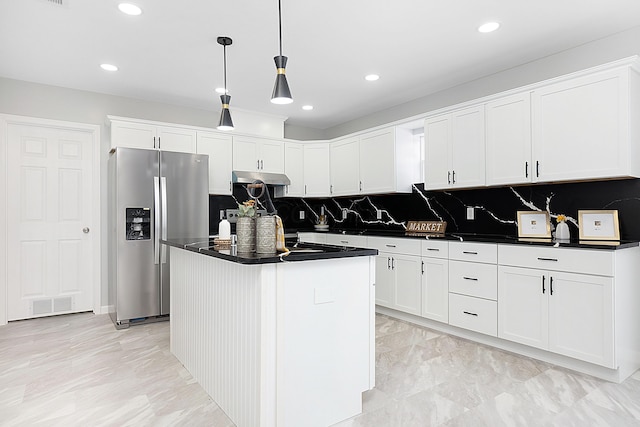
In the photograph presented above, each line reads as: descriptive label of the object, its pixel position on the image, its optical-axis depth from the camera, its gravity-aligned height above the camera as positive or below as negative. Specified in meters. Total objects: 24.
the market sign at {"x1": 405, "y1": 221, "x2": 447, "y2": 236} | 4.26 -0.18
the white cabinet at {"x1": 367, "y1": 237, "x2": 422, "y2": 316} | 3.89 -0.67
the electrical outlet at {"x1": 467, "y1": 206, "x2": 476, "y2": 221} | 4.04 -0.01
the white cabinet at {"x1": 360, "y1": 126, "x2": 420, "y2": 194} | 4.54 +0.66
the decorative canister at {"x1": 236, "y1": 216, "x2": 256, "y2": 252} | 2.26 -0.12
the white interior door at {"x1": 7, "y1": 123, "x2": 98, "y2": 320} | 4.07 -0.07
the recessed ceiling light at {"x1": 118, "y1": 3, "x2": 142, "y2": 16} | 2.62 +1.47
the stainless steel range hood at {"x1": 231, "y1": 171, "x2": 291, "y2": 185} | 4.89 +0.49
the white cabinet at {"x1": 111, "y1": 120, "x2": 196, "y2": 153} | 4.20 +0.92
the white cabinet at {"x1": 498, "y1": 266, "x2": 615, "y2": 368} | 2.57 -0.76
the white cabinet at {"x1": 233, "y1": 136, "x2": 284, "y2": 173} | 5.01 +0.83
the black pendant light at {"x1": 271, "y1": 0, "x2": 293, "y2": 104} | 2.24 +0.77
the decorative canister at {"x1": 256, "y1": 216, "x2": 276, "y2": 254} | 2.13 -0.12
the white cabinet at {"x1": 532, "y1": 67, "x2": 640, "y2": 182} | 2.72 +0.66
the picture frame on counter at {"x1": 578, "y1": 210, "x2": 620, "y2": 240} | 2.90 -0.11
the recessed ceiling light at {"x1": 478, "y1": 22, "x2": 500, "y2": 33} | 2.86 +1.45
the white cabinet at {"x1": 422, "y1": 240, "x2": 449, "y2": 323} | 3.61 -0.68
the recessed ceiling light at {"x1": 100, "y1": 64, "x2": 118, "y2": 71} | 3.64 +1.46
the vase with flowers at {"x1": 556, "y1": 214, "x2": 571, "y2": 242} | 3.17 -0.16
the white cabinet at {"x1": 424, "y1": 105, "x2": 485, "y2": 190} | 3.65 +0.66
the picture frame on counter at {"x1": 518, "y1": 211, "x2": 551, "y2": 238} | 3.27 -0.11
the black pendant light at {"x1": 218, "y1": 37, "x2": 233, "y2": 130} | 3.09 +0.84
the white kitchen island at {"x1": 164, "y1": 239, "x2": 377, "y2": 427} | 1.86 -0.66
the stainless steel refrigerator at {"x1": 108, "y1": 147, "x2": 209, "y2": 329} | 3.94 -0.07
